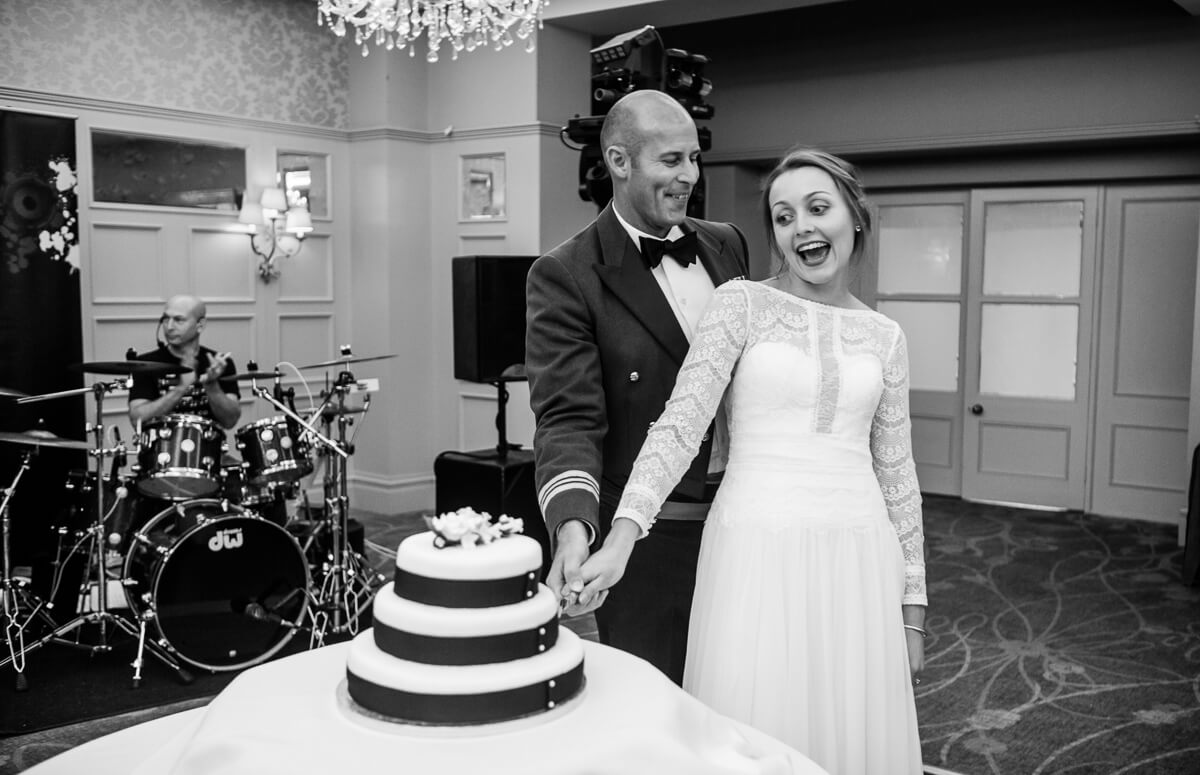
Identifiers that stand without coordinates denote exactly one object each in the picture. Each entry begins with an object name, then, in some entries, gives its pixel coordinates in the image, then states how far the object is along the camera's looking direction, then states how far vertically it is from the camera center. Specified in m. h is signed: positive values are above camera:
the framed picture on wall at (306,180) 7.00 +0.72
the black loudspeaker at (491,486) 5.71 -0.93
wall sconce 6.66 +0.41
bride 1.91 -0.33
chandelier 4.82 +1.21
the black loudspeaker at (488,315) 5.71 -0.08
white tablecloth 1.31 -0.52
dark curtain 5.72 -0.05
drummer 4.76 -0.36
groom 2.16 -0.07
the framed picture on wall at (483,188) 6.97 +0.67
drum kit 4.32 -0.95
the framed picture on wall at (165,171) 6.24 +0.70
